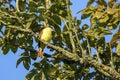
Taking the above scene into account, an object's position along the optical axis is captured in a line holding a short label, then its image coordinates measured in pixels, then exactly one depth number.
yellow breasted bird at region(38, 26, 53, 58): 8.52
